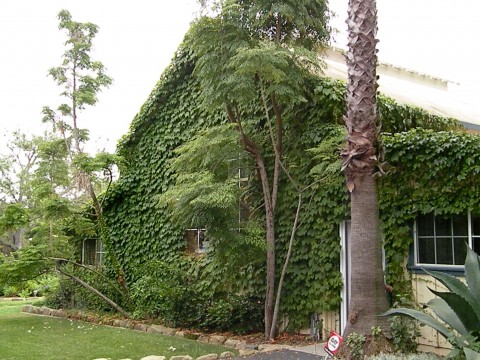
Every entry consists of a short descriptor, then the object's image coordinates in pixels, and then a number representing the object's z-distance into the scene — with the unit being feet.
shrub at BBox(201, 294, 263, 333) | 37.11
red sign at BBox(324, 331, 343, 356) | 20.72
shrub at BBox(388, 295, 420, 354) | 25.30
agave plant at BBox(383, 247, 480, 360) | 19.01
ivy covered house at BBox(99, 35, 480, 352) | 29.78
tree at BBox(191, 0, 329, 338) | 32.65
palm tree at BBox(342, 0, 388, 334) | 24.85
